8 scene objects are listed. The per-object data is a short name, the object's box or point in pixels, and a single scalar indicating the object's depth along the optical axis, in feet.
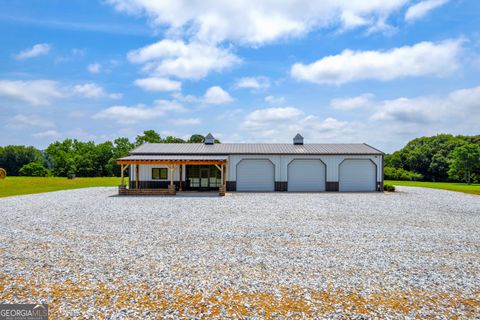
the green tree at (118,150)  186.75
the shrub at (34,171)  202.16
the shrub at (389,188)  79.75
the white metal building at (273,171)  77.87
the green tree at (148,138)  207.92
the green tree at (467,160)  131.65
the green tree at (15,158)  238.27
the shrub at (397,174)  150.20
